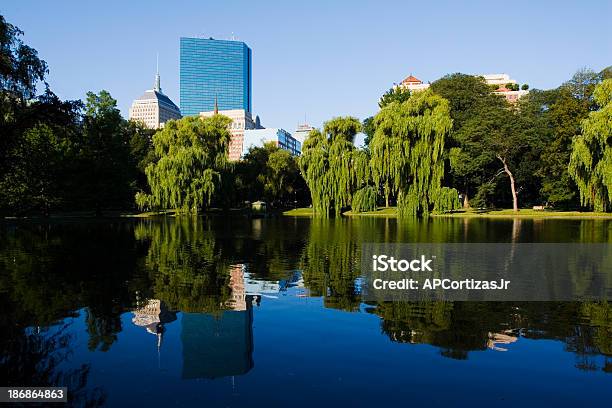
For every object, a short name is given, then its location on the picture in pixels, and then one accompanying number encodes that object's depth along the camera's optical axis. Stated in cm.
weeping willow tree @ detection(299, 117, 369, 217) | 5062
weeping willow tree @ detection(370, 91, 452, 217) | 4203
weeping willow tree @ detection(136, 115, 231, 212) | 5053
